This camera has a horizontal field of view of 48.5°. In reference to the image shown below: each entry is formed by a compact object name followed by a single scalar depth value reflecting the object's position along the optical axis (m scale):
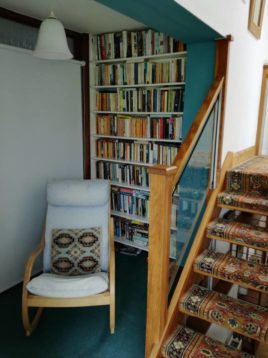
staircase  1.73
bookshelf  2.94
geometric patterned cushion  2.58
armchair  2.55
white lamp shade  1.98
